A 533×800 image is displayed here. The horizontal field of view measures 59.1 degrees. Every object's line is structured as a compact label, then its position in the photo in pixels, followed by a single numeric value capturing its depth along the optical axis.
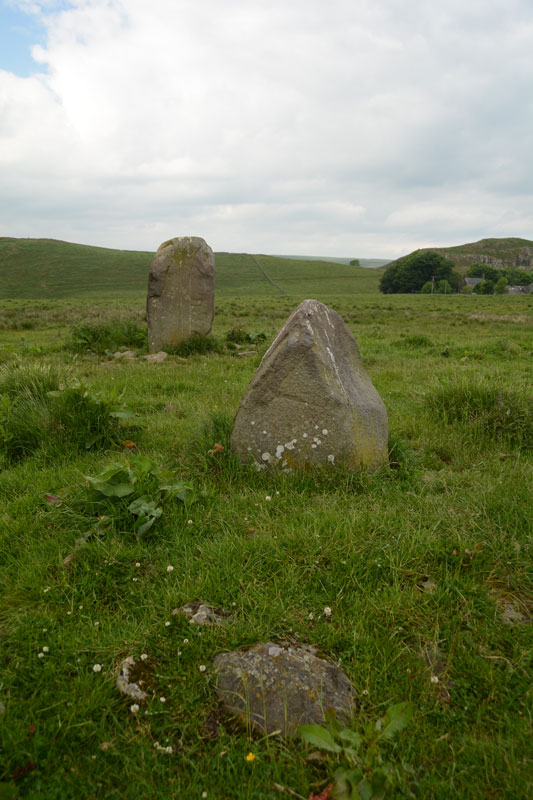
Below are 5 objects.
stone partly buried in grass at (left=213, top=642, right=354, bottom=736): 2.25
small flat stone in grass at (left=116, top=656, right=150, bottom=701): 2.34
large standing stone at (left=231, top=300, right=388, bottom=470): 4.22
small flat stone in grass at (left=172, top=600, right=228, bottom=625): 2.70
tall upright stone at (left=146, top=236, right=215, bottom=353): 11.65
